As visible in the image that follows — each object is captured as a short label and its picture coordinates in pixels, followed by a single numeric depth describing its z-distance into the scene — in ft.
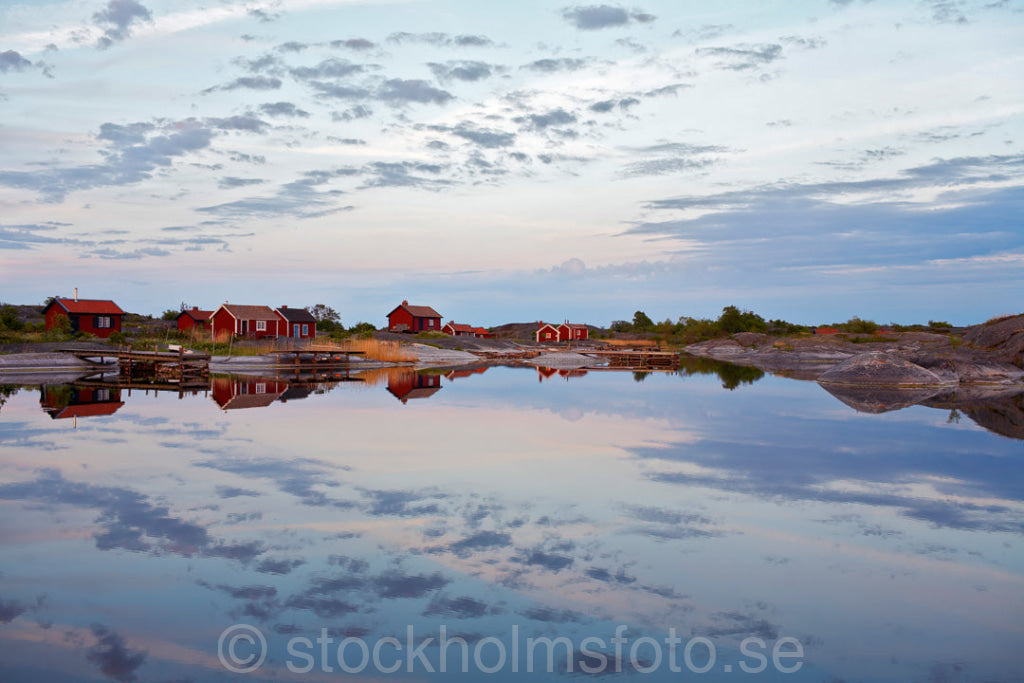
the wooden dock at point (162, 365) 143.95
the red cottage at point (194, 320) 256.32
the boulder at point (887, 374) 130.11
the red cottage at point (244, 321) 233.96
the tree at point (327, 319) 289.53
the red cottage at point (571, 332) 371.56
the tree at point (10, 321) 189.04
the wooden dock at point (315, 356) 172.76
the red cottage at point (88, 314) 217.36
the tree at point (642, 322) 457.68
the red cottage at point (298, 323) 251.60
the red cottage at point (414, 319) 324.19
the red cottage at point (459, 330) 348.38
